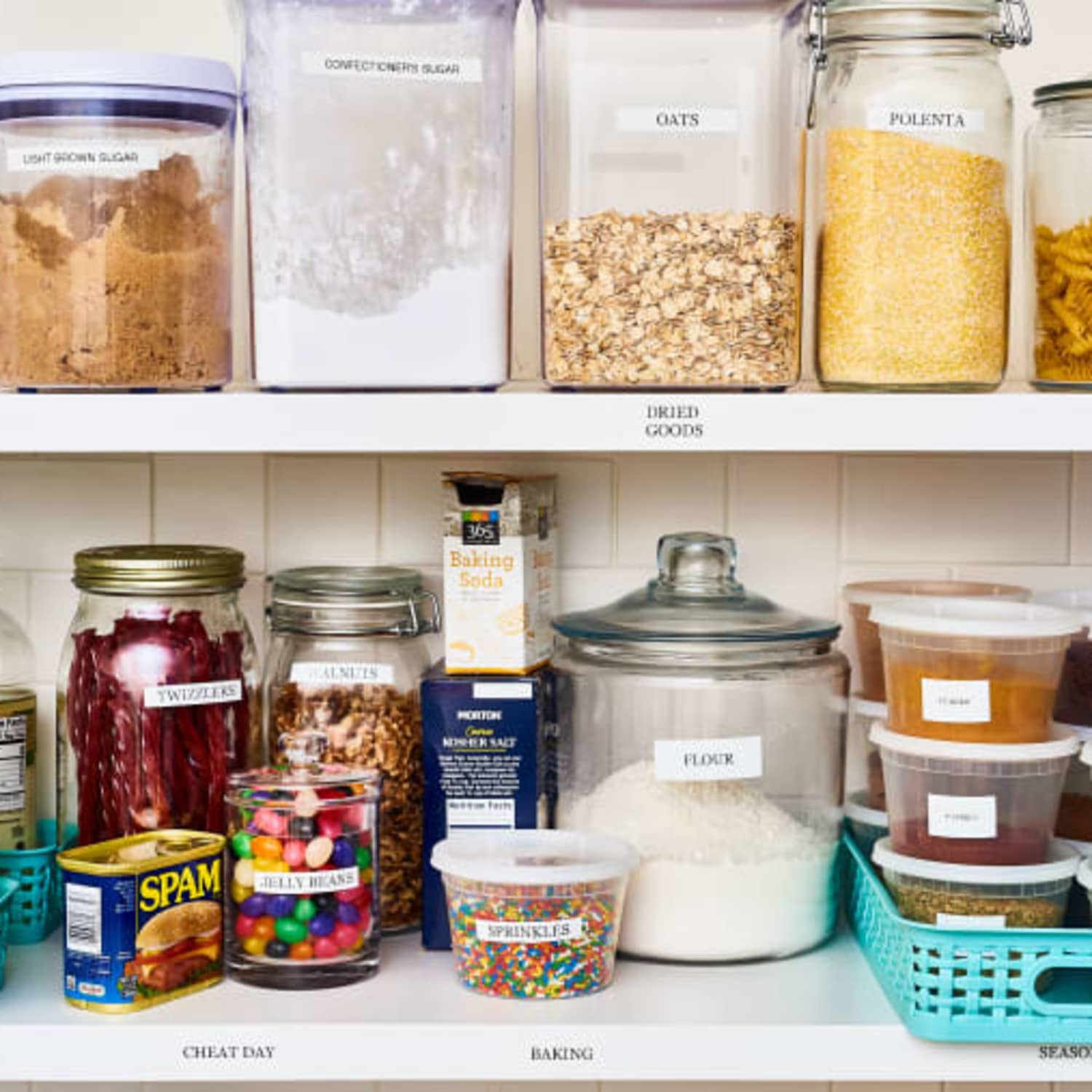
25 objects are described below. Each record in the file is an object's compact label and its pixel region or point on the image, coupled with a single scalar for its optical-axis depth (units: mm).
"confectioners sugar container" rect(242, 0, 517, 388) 1174
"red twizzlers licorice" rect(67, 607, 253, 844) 1312
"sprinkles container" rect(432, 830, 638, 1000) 1216
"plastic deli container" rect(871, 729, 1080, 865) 1208
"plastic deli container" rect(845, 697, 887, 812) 1401
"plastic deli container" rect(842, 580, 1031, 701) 1407
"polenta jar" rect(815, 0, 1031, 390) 1179
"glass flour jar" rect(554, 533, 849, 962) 1281
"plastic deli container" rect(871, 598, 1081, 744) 1199
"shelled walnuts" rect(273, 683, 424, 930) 1345
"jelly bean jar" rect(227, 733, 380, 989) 1237
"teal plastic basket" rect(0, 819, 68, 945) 1374
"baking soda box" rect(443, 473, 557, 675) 1328
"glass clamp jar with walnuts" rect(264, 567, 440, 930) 1347
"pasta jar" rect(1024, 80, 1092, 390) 1214
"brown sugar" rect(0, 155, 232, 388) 1168
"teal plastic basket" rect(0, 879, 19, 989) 1257
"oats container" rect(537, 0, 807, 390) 1173
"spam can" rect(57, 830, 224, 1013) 1197
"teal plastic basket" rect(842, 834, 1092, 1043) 1166
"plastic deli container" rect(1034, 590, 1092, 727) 1290
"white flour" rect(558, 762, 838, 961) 1277
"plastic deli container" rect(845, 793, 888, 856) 1387
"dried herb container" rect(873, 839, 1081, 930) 1205
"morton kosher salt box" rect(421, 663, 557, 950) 1316
